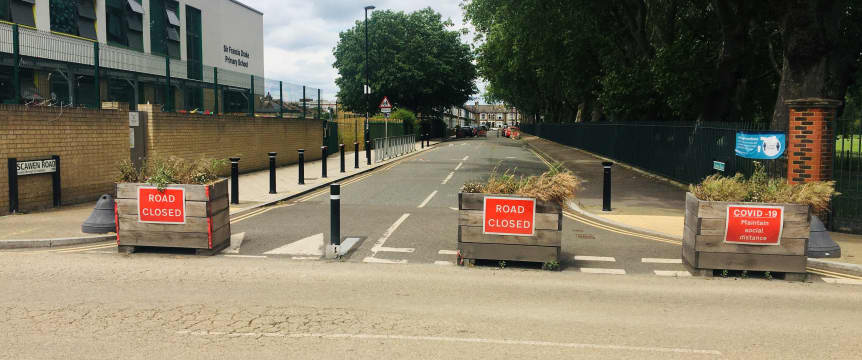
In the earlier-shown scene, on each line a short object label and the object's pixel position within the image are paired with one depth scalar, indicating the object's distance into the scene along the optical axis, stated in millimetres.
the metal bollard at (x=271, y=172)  15262
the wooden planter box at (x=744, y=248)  7383
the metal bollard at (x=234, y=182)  13164
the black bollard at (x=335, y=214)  8352
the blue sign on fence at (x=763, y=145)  10242
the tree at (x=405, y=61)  57094
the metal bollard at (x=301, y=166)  17180
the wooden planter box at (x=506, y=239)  7652
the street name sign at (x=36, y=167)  11594
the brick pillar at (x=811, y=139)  10125
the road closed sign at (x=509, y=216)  7645
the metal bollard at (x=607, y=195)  12797
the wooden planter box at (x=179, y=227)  8227
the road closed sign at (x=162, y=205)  8242
